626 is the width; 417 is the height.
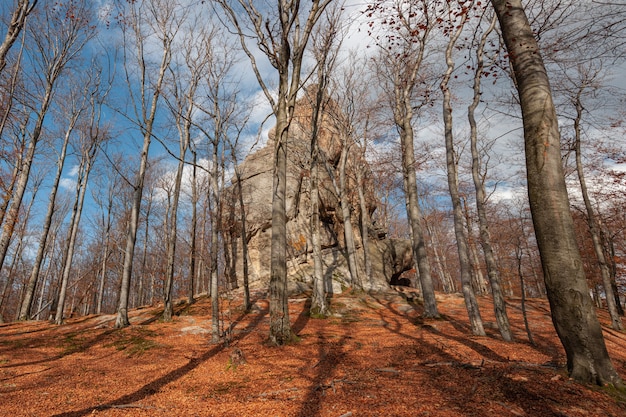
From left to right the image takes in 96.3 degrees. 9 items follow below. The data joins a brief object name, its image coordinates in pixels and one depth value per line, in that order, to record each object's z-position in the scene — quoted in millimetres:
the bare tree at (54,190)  13508
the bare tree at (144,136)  10031
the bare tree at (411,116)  10227
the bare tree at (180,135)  11219
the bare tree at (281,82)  7254
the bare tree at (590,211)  11641
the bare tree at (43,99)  10774
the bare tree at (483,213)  7253
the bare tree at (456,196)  7777
